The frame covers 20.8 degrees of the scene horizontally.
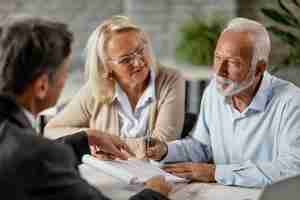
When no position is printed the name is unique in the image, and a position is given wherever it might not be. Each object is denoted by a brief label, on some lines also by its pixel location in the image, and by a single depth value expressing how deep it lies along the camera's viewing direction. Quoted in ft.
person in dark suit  6.01
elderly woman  8.89
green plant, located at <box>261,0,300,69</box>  11.82
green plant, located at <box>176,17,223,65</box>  15.64
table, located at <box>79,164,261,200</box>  7.27
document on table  7.61
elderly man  7.61
